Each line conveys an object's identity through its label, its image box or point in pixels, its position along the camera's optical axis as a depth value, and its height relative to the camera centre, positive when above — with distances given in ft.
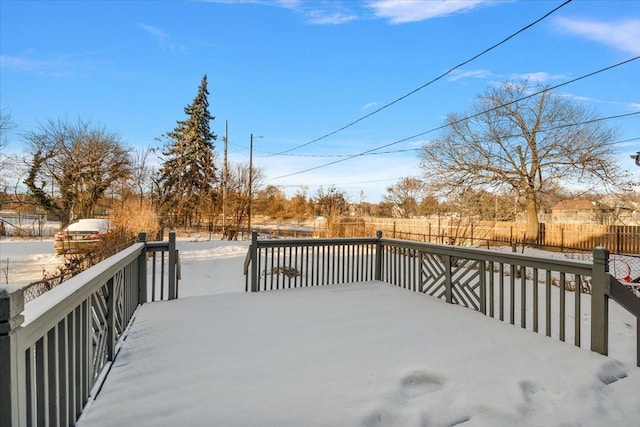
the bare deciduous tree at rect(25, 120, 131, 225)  57.41 +7.57
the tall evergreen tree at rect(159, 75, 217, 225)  77.41 +11.11
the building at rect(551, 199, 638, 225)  58.92 +0.54
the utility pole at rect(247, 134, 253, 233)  60.90 +8.07
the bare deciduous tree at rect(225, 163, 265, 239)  61.39 +4.81
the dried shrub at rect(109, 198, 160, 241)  30.91 -0.58
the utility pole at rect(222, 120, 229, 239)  54.75 +5.94
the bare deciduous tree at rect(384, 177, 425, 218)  88.17 +4.71
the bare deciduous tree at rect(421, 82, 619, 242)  52.11 +10.45
